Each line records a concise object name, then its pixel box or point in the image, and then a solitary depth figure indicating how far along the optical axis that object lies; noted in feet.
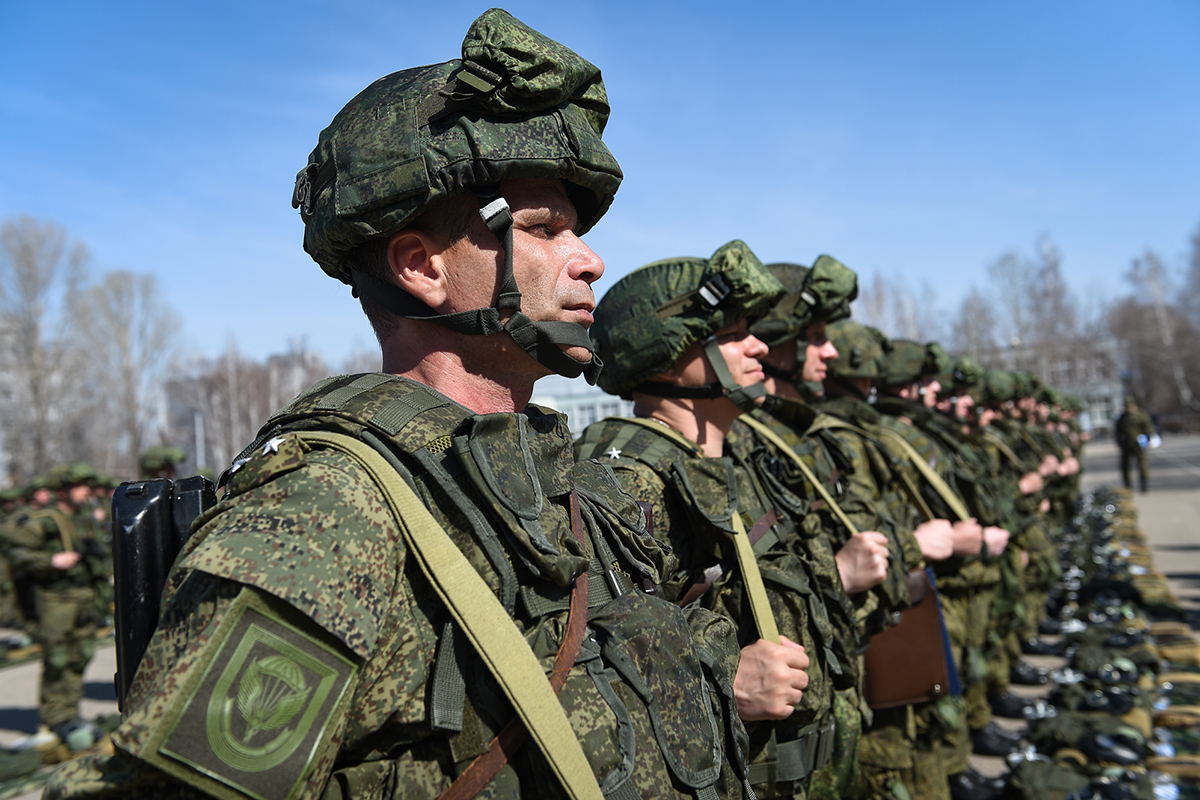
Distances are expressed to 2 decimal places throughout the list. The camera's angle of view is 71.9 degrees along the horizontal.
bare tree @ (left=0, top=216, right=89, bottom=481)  133.90
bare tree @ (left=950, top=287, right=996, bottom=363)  202.28
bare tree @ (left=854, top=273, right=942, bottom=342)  190.80
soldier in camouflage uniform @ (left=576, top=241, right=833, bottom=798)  9.63
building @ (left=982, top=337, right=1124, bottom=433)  203.00
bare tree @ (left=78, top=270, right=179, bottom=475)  140.36
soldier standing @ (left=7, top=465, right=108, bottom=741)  28.86
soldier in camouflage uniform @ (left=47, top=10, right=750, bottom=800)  3.77
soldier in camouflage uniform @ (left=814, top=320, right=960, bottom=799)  15.06
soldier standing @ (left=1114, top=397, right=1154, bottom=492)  77.36
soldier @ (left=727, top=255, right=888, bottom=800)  11.28
